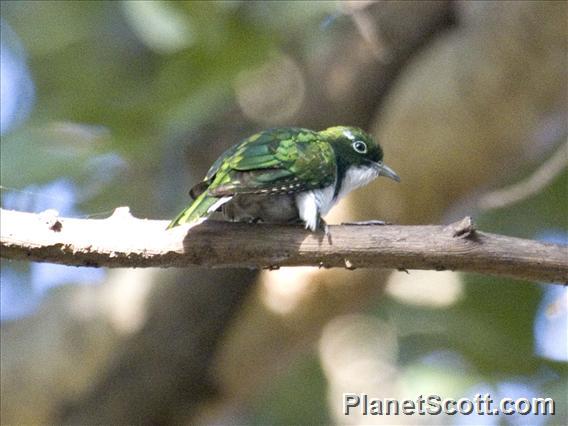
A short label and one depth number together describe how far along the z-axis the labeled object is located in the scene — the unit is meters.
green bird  7.59
